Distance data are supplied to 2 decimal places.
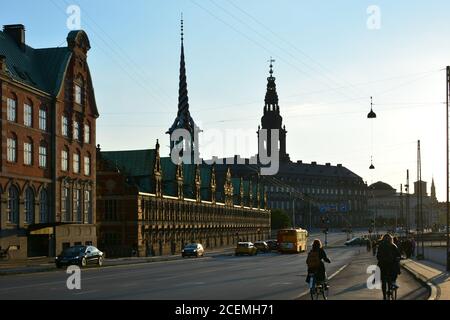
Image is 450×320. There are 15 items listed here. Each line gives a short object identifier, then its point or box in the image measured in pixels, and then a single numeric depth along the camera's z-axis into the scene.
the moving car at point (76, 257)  50.28
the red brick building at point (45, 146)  58.44
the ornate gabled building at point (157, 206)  83.62
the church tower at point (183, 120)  132.88
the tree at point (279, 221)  180.50
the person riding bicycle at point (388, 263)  23.00
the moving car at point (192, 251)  76.31
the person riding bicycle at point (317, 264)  23.34
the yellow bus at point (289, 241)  86.75
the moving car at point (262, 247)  96.38
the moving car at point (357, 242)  127.51
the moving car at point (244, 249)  82.25
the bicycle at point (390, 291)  22.98
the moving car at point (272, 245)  97.97
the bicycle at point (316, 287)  23.22
